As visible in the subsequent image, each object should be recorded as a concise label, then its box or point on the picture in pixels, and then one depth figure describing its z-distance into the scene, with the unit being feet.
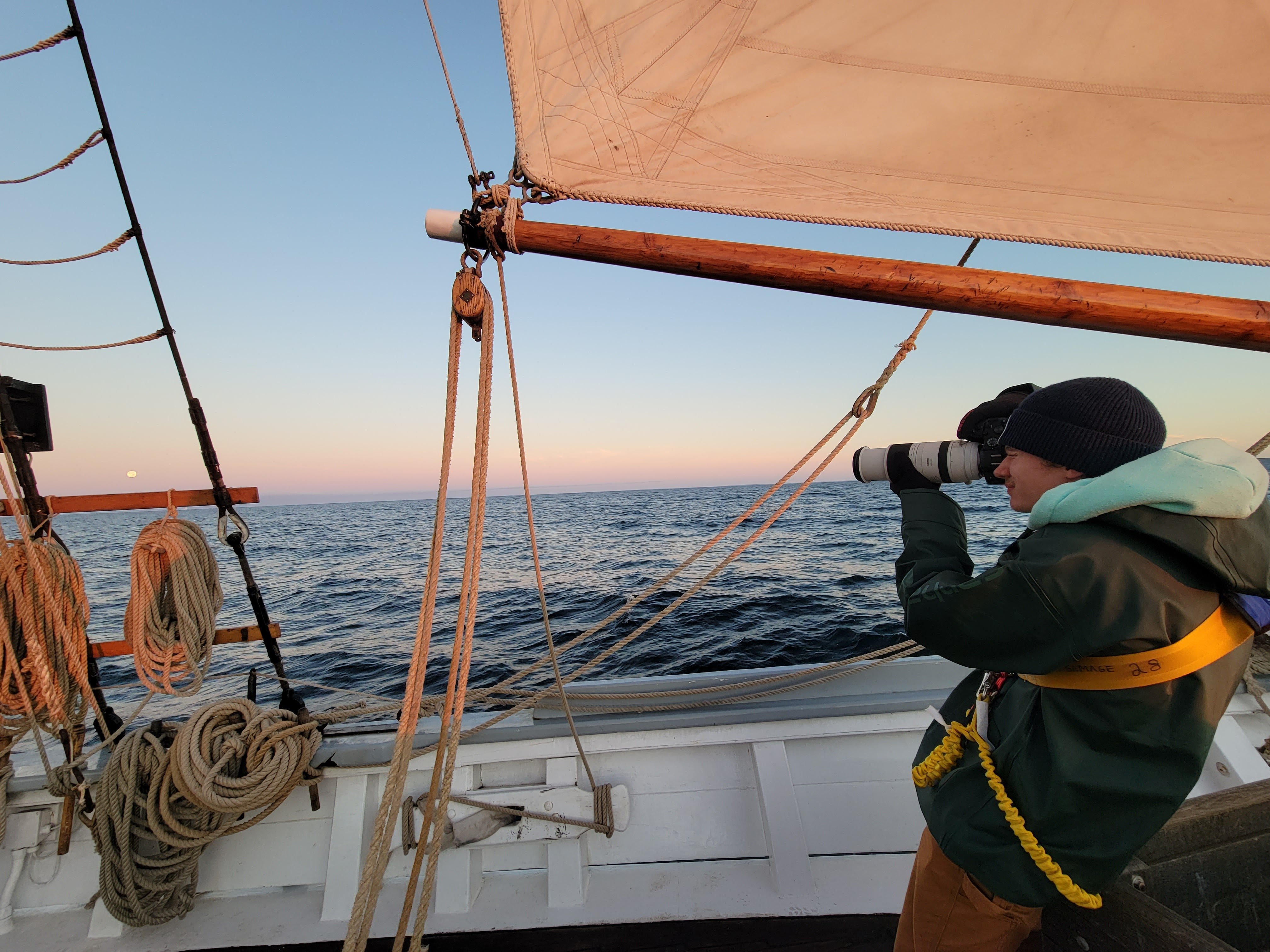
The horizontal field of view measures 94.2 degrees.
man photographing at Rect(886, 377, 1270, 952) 3.05
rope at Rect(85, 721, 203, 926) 7.52
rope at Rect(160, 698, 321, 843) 7.64
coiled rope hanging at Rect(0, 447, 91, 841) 8.11
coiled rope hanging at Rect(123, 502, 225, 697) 8.82
